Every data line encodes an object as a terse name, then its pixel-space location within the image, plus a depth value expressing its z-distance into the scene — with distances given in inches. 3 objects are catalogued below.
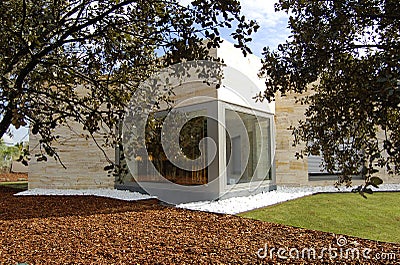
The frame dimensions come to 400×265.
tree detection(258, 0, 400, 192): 112.0
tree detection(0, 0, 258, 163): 87.1
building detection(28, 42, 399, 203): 304.8
